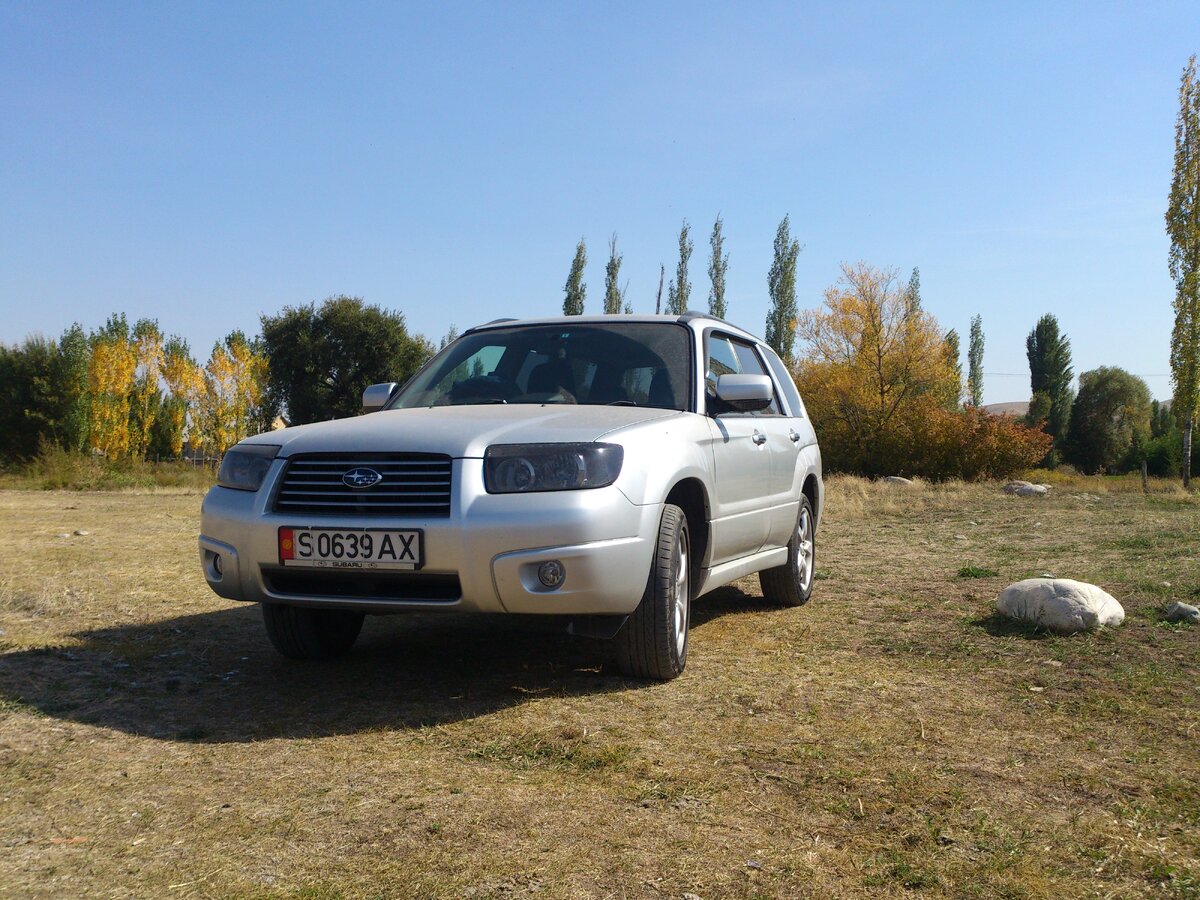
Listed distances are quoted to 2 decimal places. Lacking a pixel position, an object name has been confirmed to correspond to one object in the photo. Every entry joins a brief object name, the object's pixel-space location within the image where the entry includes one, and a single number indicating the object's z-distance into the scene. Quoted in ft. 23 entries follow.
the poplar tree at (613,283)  166.09
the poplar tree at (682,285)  170.19
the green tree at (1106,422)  231.50
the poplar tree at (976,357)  264.93
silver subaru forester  13.56
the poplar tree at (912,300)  162.09
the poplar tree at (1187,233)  109.70
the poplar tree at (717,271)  171.22
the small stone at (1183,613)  19.76
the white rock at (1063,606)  19.30
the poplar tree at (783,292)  179.52
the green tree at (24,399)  134.72
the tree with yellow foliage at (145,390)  137.28
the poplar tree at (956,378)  164.72
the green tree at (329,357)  170.40
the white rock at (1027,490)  75.87
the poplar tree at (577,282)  168.66
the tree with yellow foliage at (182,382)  148.15
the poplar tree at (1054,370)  236.63
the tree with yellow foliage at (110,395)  130.00
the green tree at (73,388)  130.31
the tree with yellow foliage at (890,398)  121.39
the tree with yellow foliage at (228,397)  152.66
